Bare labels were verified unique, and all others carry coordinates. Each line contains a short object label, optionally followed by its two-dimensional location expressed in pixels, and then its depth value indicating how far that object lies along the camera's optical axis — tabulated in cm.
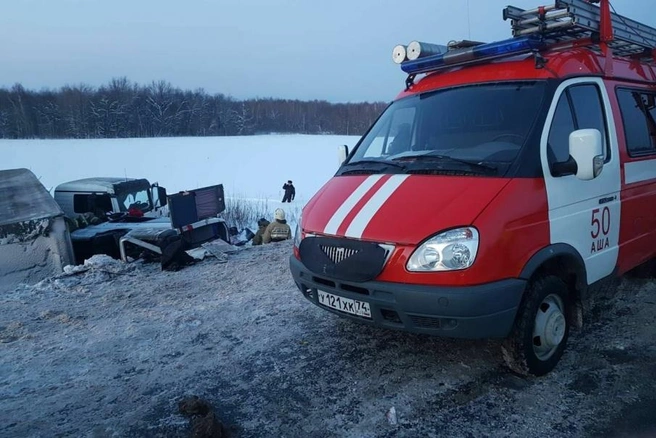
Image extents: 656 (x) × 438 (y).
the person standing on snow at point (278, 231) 1000
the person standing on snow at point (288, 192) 2523
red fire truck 291
